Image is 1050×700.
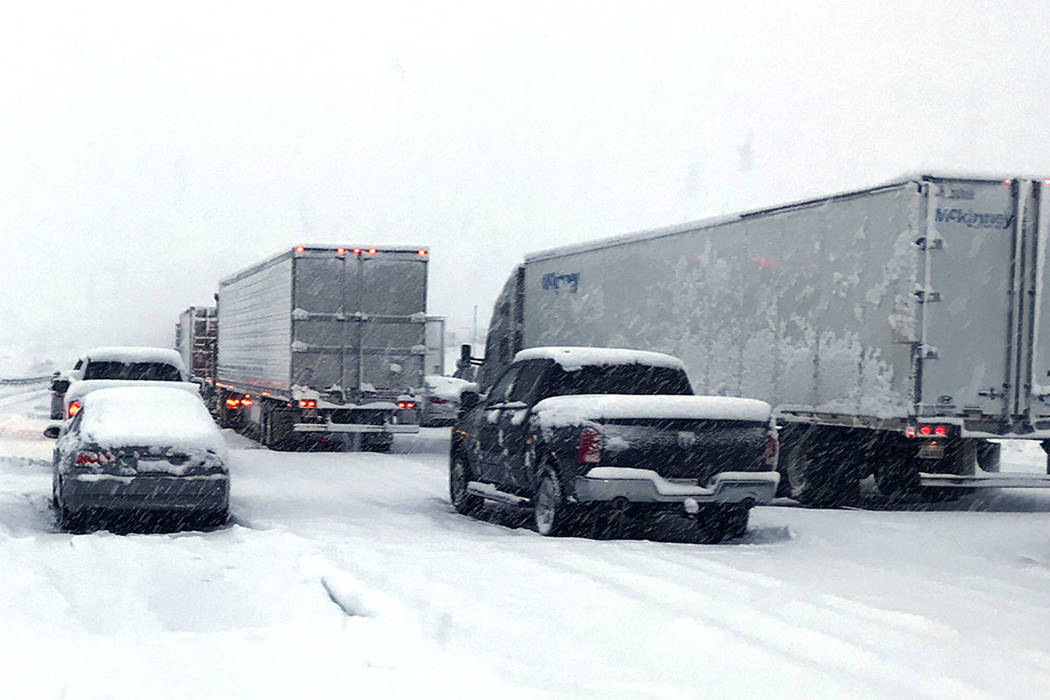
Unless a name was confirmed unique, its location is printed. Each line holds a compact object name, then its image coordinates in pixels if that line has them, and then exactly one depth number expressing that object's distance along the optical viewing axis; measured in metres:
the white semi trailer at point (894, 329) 14.50
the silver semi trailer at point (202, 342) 40.19
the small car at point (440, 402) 31.86
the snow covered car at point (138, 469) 12.51
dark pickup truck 11.65
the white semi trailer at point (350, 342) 24.09
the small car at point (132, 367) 22.12
